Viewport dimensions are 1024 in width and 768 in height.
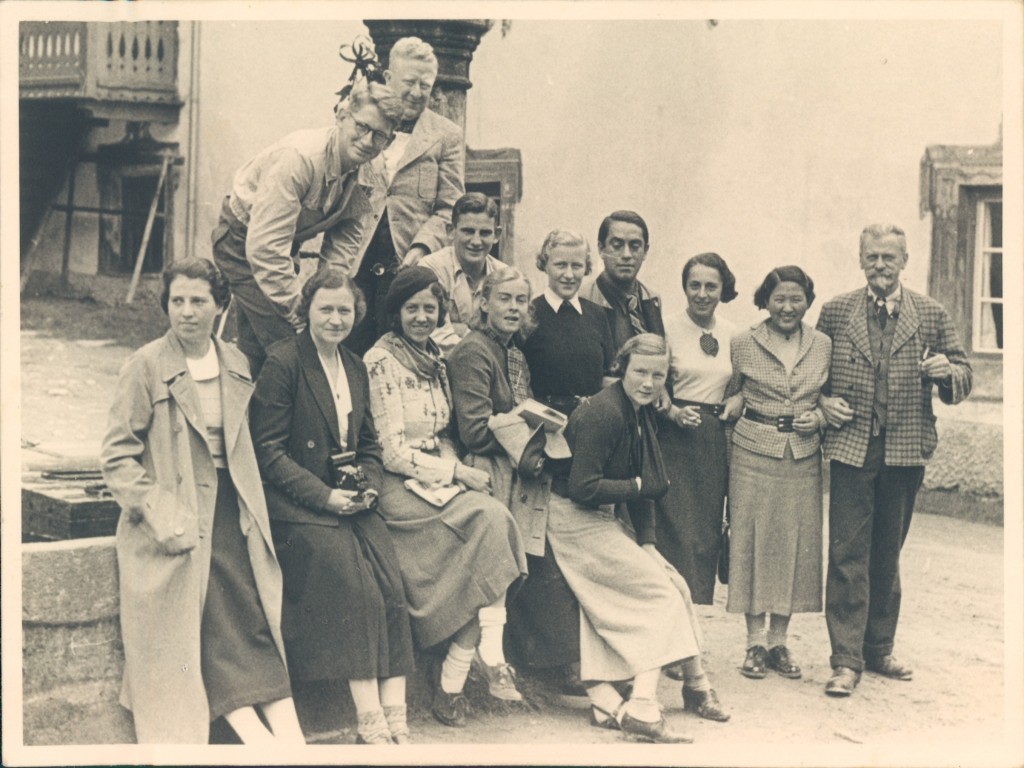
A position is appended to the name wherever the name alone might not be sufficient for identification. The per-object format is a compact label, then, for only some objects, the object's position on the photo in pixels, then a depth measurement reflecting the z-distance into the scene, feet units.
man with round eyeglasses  19.13
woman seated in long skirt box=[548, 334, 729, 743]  18.40
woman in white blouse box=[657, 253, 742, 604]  20.77
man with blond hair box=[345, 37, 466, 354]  20.74
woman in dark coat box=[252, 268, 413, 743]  17.52
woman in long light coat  16.72
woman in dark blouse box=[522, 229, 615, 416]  19.74
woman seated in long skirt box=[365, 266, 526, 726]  18.26
